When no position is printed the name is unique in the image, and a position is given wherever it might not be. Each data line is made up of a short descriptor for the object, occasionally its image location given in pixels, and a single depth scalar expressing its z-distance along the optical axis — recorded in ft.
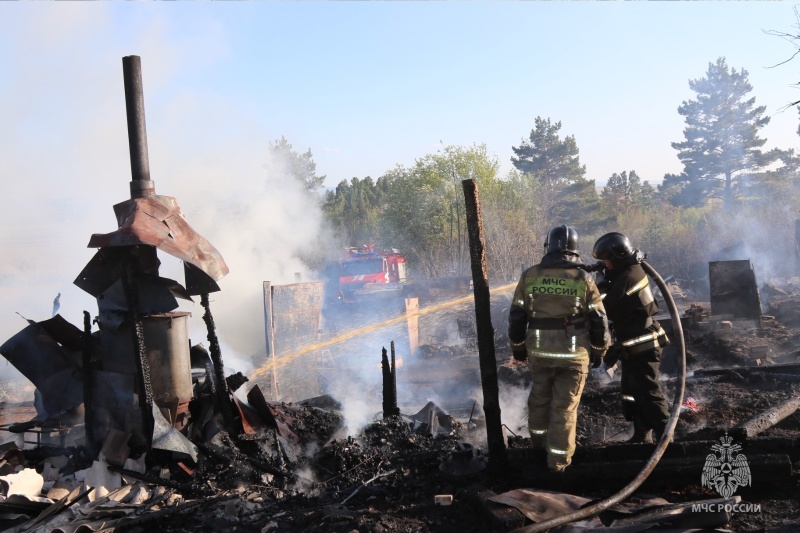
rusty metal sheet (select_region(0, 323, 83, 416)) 21.03
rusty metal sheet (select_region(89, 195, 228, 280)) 18.88
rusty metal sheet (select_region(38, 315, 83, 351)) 21.52
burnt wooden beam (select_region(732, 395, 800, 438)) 15.90
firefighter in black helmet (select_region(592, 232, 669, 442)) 17.43
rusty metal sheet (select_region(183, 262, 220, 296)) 22.22
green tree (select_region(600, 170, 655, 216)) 188.14
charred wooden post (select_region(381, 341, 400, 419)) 23.43
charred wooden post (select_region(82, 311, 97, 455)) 19.98
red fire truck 75.77
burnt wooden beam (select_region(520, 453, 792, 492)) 14.21
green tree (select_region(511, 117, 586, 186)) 167.94
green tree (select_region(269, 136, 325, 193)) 185.45
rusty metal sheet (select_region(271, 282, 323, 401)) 40.01
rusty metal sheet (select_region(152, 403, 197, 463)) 18.42
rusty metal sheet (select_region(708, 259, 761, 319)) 41.14
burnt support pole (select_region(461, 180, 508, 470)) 16.43
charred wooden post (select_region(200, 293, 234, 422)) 20.66
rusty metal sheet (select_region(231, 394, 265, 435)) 20.58
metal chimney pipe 21.31
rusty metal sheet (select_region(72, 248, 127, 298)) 20.48
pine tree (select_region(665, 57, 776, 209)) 130.93
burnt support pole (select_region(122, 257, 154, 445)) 18.79
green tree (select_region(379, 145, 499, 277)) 126.82
